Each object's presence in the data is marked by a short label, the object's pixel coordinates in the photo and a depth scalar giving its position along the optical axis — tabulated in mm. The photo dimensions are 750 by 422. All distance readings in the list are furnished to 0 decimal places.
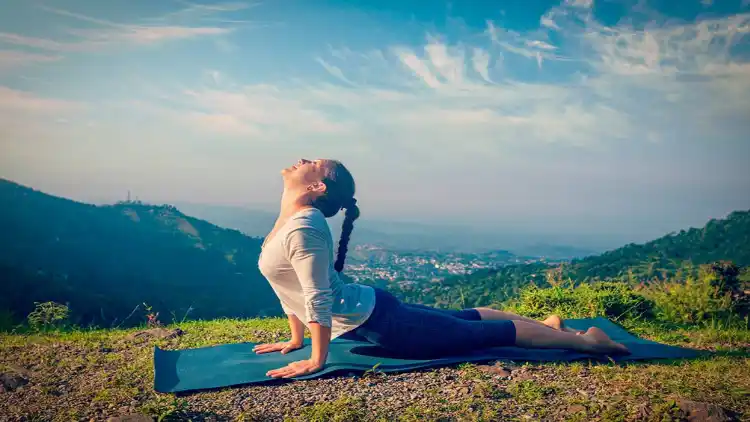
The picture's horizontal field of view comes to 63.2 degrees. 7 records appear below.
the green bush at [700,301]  6711
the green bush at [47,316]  6516
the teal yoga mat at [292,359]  4184
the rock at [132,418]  3373
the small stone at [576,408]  3498
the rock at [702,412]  3285
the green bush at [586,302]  6875
